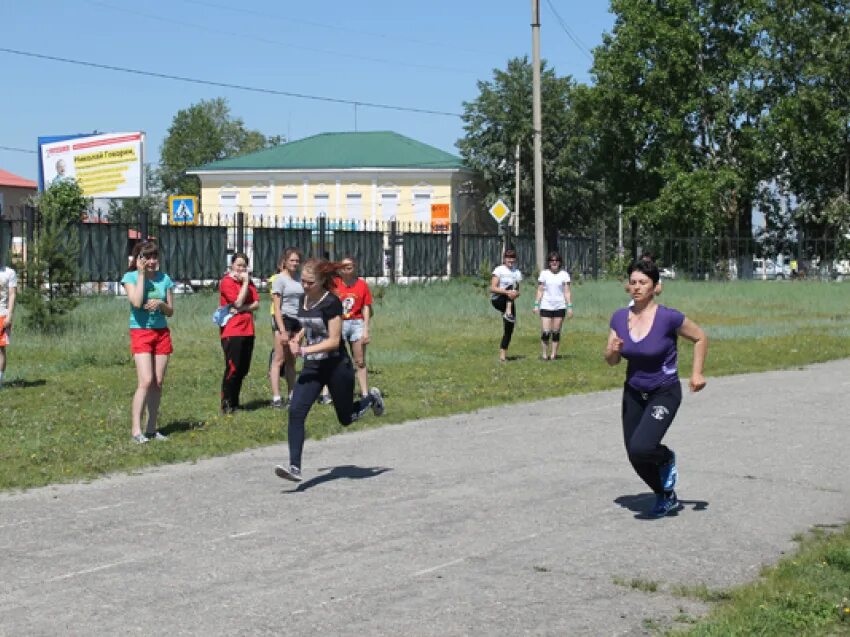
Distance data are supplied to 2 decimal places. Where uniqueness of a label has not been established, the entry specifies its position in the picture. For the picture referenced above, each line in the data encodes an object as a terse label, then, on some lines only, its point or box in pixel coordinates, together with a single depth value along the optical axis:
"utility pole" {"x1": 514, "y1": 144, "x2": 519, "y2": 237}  69.29
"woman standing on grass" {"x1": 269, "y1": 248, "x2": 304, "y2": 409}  14.27
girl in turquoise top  12.27
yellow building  80.94
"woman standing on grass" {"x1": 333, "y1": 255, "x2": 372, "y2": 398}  15.16
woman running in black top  10.23
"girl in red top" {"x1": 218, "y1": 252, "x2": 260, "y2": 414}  14.42
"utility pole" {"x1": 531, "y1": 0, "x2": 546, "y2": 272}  36.53
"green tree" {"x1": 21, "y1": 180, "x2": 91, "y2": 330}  22.72
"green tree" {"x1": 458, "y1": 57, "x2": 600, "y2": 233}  82.06
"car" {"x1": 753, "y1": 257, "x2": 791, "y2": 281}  65.88
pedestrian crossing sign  44.41
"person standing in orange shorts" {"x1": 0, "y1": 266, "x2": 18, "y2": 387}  15.55
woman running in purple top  8.98
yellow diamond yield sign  41.43
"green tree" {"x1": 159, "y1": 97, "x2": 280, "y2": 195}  126.88
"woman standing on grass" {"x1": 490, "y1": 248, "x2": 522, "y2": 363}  21.20
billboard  61.75
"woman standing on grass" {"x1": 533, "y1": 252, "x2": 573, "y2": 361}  21.83
